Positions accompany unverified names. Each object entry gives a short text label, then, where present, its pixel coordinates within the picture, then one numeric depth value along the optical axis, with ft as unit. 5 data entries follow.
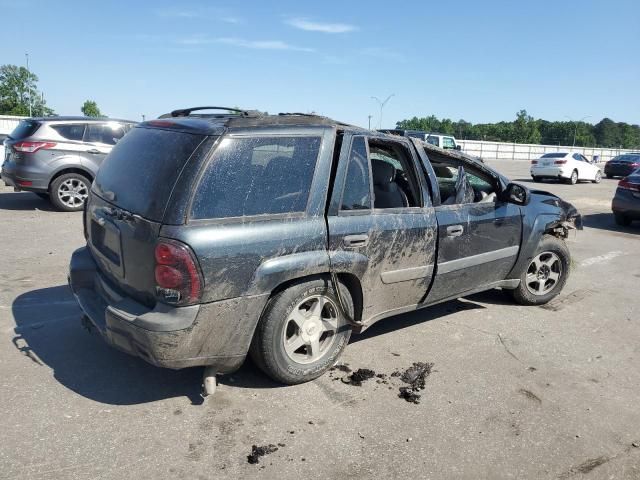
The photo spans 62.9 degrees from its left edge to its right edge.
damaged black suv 10.22
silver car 32.09
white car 75.51
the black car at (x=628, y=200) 36.81
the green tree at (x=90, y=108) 310.47
